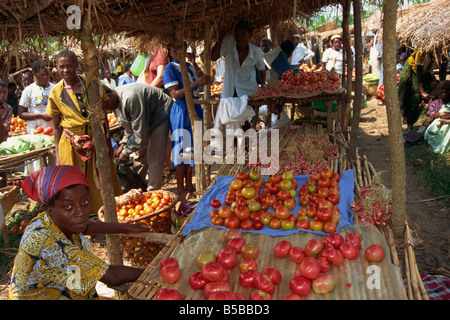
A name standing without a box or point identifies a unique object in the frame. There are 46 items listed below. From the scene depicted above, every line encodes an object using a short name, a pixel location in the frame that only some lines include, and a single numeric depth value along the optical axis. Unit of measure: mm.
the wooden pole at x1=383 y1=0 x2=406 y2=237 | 2191
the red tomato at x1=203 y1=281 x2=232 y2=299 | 1832
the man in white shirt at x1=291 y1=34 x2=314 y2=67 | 9945
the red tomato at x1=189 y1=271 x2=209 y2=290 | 1939
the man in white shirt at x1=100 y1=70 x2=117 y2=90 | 9608
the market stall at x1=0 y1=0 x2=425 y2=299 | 1959
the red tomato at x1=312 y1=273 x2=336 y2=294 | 1833
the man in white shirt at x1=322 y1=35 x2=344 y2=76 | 9945
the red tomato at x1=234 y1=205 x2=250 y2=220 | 2635
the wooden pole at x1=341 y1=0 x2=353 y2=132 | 5180
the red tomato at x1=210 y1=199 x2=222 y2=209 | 3004
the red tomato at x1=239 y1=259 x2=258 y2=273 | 2057
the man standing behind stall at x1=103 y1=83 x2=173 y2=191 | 4527
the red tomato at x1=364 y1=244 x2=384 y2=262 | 2035
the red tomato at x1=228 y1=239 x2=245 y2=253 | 2270
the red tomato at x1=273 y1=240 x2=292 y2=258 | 2189
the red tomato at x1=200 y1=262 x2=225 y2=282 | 1916
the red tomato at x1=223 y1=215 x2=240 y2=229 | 2592
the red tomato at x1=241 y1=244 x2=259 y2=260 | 2183
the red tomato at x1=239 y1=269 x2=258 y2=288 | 1917
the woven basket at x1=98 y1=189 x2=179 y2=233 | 3441
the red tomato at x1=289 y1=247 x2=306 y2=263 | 2104
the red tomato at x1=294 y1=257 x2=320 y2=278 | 1884
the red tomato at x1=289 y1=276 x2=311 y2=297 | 1813
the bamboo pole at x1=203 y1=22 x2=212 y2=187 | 4352
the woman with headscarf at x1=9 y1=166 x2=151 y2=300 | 1763
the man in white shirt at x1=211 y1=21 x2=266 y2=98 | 5035
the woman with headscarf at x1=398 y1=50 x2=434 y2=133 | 7359
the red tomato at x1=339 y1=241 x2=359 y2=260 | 2092
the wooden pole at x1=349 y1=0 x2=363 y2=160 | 4238
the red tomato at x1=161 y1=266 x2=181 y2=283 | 2021
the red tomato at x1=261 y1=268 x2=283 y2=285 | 1911
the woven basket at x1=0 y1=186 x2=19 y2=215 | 4145
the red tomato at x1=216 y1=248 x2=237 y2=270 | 2107
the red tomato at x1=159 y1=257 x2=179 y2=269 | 2111
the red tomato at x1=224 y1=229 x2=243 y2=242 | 2430
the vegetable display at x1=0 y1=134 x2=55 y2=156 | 4500
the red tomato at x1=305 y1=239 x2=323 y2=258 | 2107
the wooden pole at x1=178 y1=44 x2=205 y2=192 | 4079
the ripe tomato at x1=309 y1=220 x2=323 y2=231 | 2461
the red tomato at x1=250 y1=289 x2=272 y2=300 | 1752
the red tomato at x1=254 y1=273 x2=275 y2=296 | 1828
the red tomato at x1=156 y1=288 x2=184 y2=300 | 1785
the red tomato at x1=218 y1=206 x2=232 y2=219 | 2684
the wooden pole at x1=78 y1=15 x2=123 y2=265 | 2465
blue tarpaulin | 2561
